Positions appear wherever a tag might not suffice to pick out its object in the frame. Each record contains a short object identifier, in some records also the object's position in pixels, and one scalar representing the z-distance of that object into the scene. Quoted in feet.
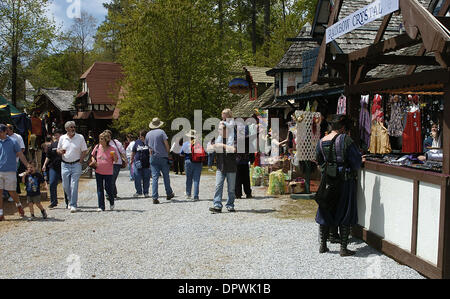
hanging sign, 17.87
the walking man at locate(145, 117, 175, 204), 35.50
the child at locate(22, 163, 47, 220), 28.02
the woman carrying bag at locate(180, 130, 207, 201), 36.93
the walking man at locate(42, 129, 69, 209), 33.76
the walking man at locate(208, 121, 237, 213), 29.53
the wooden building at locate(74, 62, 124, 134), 145.89
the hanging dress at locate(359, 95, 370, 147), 26.27
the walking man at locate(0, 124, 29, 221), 27.53
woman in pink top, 31.14
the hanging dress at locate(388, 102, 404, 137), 29.53
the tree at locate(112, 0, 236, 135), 78.12
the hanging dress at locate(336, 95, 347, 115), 34.81
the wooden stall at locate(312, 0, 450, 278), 15.62
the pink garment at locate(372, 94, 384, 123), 26.14
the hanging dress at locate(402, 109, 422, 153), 29.27
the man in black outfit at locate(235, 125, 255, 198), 37.11
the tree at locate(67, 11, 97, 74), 190.42
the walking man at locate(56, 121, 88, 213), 30.94
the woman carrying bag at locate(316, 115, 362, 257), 19.81
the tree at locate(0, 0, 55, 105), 84.48
